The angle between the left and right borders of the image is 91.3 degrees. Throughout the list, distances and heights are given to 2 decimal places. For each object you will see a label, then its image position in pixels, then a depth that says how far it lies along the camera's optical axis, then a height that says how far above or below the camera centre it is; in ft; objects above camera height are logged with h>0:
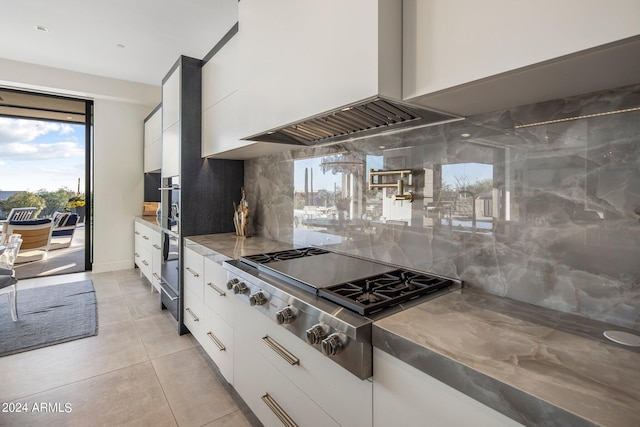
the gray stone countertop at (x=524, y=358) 1.93 -1.14
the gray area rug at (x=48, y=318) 8.64 -3.55
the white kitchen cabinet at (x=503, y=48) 2.26 +1.36
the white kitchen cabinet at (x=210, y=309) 6.37 -2.33
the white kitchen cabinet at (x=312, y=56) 3.42 +2.06
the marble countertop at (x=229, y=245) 6.73 -0.88
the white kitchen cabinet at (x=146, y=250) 12.15 -1.82
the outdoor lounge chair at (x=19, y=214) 14.49 -0.30
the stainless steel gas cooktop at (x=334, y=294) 3.23 -1.07
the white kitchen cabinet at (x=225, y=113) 7.17 +2.47
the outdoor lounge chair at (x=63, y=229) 16.46 -1.13
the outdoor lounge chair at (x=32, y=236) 14.67 -1.36
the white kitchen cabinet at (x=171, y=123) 9.21 +2.72
